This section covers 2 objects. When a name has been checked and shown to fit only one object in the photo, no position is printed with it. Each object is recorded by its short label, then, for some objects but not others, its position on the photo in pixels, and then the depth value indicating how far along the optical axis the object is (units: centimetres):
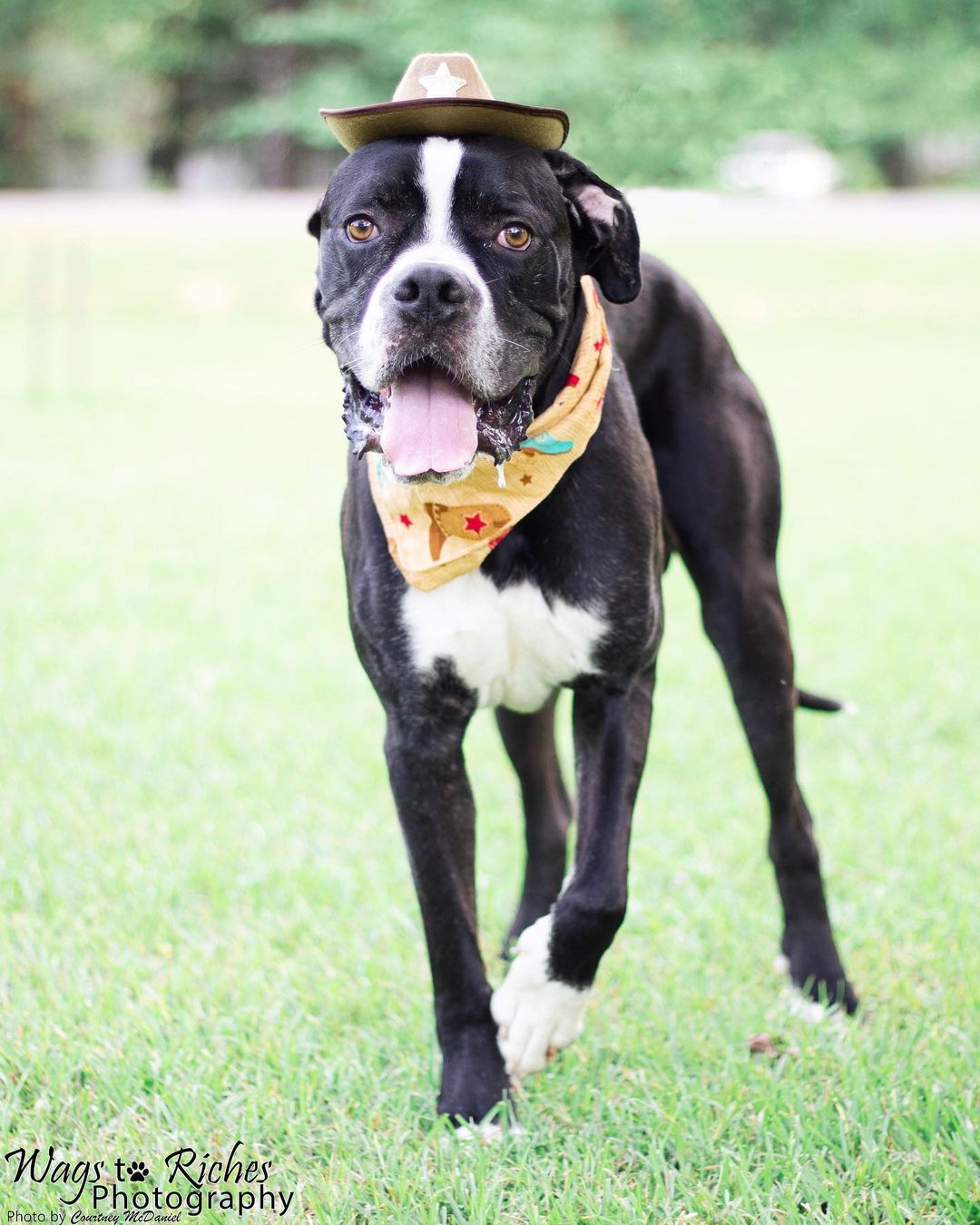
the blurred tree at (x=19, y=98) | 3516
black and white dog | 282
